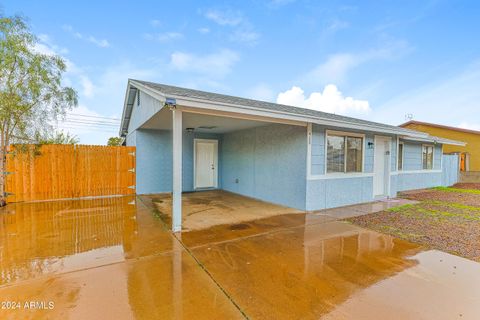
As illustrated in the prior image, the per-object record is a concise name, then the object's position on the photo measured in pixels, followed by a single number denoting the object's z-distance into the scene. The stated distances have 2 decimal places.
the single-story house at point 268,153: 5.14
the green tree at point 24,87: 5.62
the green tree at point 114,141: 24.15
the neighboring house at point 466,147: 15.91
